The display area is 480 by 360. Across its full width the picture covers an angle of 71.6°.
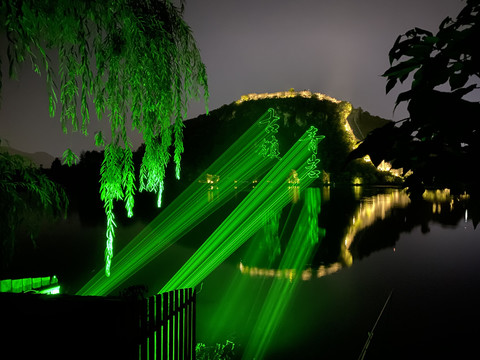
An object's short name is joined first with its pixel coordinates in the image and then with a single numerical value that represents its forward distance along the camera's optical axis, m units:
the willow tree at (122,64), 2.99
